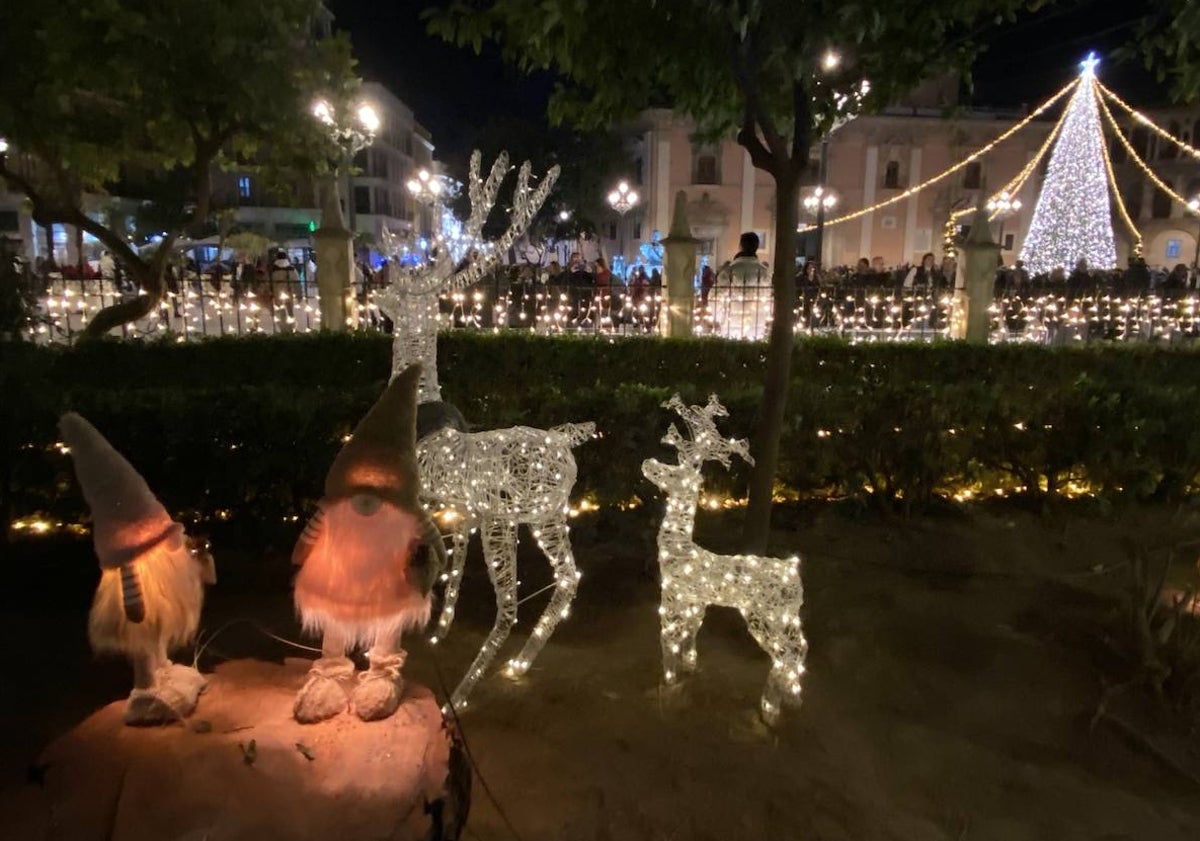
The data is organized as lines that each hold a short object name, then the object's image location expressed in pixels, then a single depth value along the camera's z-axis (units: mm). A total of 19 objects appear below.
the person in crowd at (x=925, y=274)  14352
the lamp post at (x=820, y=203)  19875
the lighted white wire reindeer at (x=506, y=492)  3869
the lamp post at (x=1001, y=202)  16695
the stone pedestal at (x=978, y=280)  11547
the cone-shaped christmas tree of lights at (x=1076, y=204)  17000
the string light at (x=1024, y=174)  17828
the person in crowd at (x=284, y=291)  10964
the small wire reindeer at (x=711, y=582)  3803
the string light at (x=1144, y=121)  14798
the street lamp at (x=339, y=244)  9938
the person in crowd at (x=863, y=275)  14859
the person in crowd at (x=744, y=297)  10125
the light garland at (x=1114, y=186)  18105
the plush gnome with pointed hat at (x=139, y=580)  3102
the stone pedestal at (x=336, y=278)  10469
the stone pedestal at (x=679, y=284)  11352
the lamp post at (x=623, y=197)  24172
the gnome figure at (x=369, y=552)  3207
